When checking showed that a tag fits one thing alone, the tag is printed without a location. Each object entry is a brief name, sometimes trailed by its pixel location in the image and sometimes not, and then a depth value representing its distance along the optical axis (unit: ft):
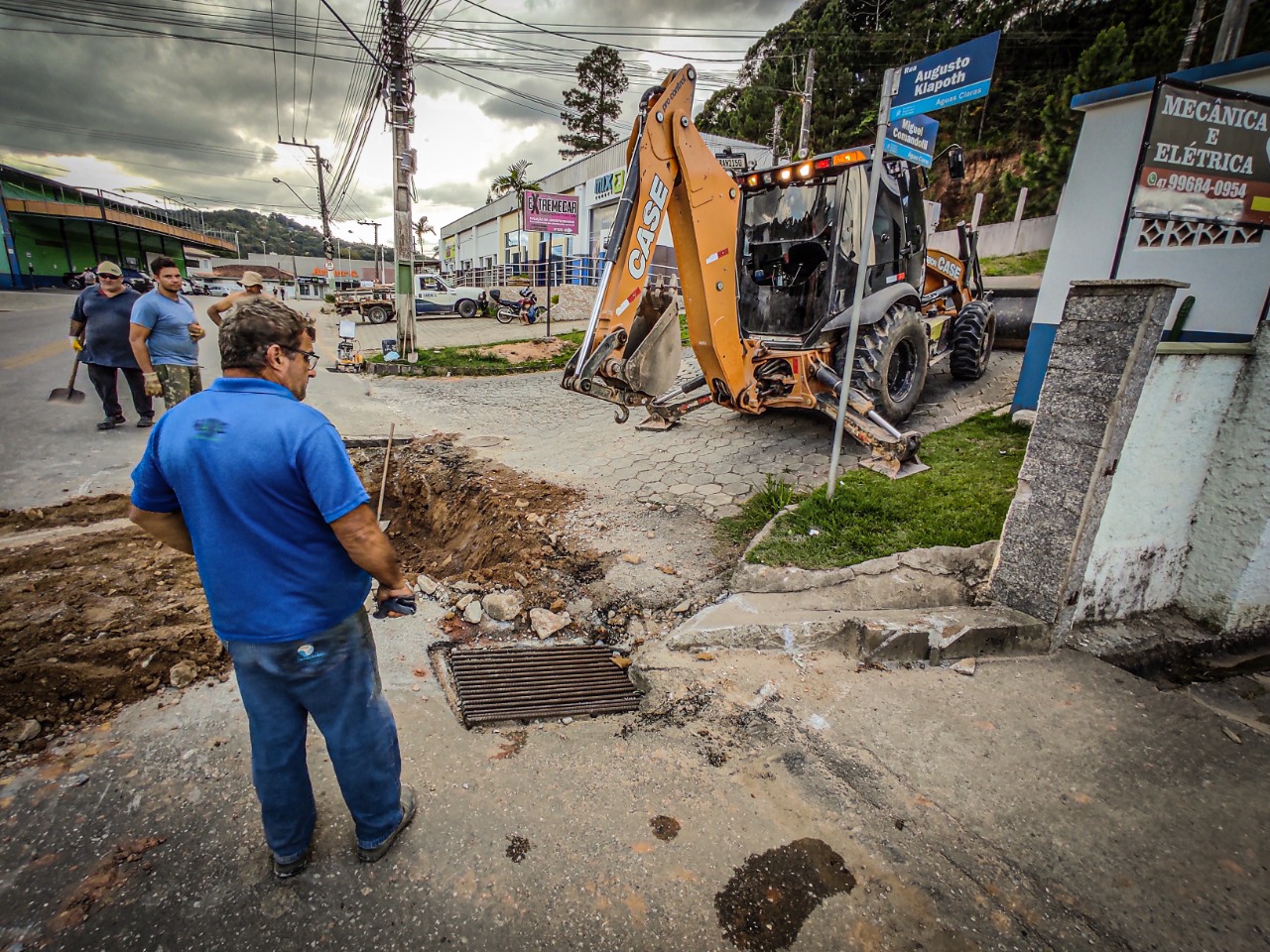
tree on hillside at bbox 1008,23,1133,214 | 53.72
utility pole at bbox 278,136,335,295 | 111.92
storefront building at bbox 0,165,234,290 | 102.42
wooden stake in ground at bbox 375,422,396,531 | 18.26
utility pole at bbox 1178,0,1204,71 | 39.34
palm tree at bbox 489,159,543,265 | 132.69
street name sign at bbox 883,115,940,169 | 12.72
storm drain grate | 9.20
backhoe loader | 13.58
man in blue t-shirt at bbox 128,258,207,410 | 17.52
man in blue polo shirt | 5.29
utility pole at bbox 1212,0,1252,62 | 29.22
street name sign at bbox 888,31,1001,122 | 11.58
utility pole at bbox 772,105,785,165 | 65.79
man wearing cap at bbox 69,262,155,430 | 19.53
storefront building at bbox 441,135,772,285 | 79.40
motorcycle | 61.67
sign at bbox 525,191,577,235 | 46.62
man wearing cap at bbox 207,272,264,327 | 16.70
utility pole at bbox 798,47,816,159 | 58.75
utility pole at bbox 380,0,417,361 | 38.34
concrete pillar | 9.05
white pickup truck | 68.03
